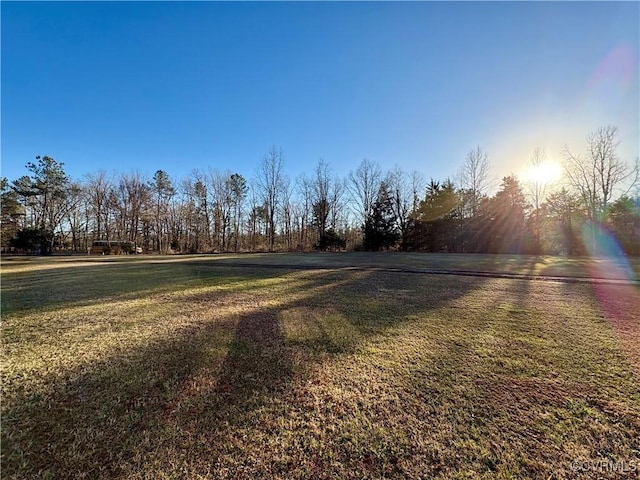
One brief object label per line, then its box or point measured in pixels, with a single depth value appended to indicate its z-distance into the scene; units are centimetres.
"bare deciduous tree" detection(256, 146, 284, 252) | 3600
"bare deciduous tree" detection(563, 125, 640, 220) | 2405
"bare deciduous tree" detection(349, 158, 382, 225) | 3550
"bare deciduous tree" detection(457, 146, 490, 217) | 2903
